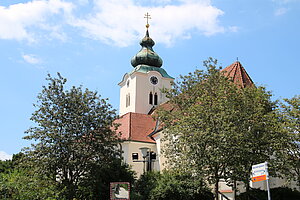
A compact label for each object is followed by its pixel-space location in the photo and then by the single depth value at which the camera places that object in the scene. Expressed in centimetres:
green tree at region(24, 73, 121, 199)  2356
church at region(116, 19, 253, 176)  3588
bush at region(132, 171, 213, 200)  2364
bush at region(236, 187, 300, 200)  2333
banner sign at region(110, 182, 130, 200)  1652
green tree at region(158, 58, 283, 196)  1953
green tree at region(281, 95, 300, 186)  2098
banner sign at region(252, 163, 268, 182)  1248
